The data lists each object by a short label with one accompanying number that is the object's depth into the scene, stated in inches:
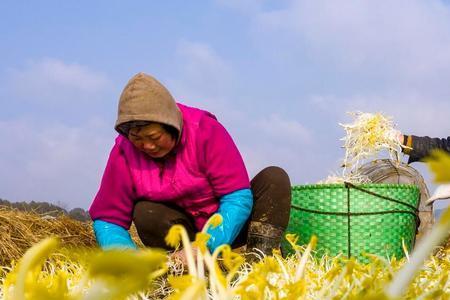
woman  122.6
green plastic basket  168.4
